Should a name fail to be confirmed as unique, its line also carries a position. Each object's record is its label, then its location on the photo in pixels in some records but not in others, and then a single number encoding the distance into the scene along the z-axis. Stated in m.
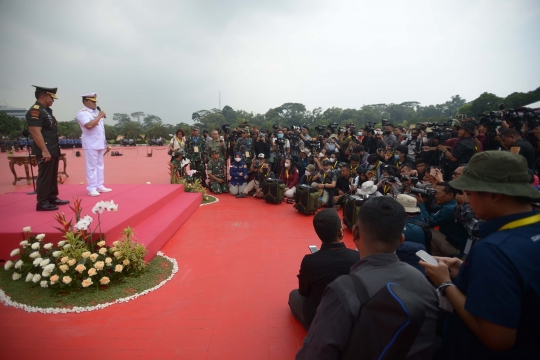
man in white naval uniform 4.66
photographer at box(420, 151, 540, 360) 0.98
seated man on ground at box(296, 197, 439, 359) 0.97
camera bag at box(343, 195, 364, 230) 4.90
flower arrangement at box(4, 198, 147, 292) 2.95
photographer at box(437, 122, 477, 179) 4.78
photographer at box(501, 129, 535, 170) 4.16
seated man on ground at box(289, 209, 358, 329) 2.16
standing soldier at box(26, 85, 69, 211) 3.88
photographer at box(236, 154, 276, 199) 7.77
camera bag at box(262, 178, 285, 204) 7.03
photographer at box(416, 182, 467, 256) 2.93
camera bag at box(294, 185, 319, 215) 6.11
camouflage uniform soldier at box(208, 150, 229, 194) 8.34
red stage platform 3.39
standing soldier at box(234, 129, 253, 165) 8.46
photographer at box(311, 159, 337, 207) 6.51
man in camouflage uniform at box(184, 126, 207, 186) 8.83
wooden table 8.15
